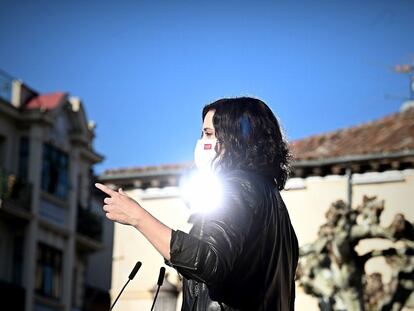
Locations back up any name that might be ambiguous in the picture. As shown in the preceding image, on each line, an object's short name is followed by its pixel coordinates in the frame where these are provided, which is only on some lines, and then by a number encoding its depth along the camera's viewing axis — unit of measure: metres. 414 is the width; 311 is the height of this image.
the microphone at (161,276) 4.36
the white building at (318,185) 28.97
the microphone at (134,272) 4.41
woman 4.05
